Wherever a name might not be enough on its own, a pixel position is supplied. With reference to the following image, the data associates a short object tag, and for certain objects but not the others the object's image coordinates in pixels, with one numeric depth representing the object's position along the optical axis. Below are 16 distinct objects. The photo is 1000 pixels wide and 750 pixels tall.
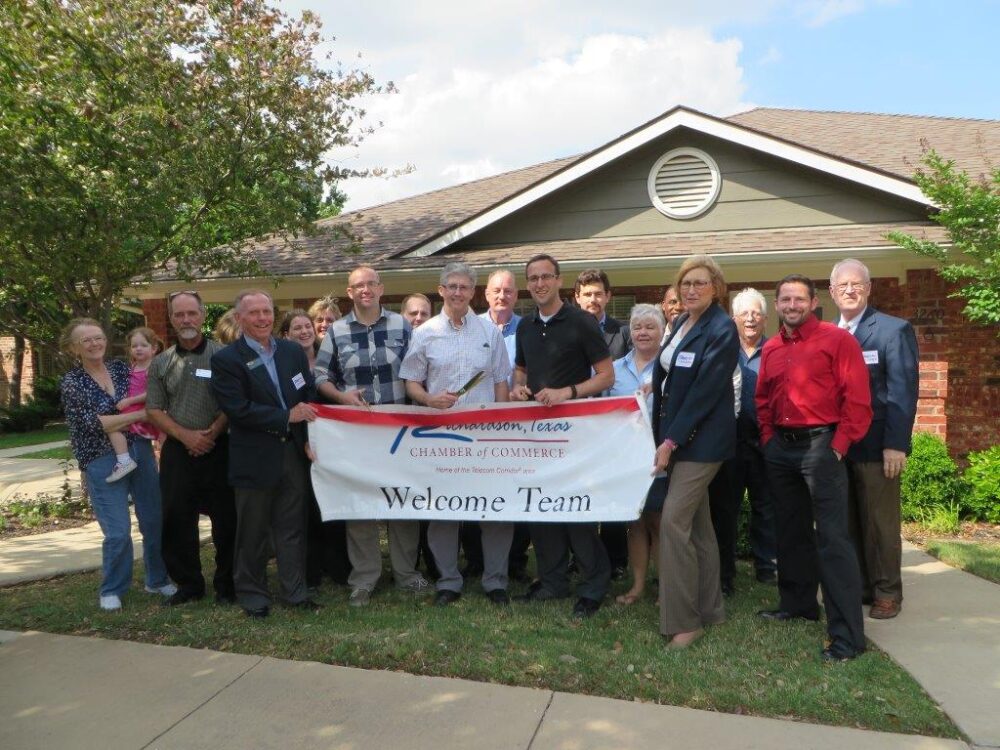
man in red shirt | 4.20
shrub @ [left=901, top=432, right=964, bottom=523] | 7.72
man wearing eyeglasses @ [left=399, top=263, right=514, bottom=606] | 5.14
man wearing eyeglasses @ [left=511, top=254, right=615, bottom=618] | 4.95
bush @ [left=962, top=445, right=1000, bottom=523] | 7.75
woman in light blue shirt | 5.16
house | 8.80
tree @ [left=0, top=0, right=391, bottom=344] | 7.41
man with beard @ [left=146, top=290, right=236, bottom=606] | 5.16
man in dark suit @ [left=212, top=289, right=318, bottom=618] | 4.89
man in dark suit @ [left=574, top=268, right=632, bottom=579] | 5.79
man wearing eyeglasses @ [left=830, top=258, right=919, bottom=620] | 4.66
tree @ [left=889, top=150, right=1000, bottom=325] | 7.43
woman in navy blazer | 4.28
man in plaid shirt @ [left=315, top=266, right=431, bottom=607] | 5.30
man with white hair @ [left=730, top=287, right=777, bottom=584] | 5.66
